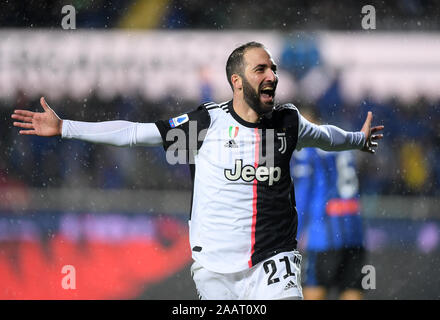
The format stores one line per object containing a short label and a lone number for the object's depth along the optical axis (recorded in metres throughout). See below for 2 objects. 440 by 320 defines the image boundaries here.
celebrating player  5.35
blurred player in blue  11.12
